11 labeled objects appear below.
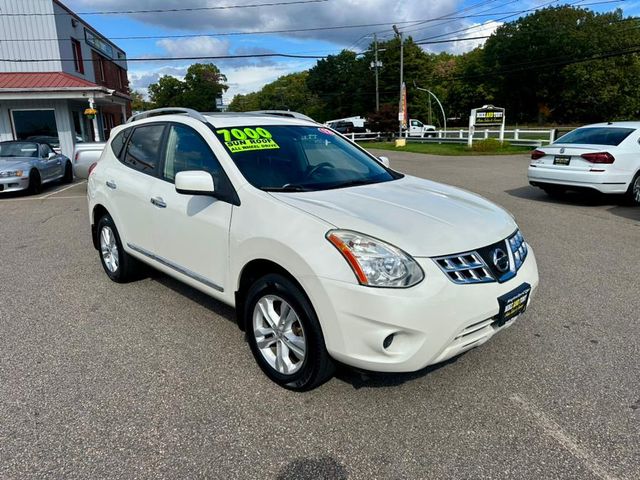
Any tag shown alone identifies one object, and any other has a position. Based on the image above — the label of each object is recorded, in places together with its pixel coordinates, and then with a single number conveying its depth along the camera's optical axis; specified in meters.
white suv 2.59
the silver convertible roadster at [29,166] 11.88
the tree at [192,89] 85.44
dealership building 20.12
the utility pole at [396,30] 39.16
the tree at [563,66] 63.75
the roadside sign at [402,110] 36.11
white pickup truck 39.80
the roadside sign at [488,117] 26.72
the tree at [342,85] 85.69
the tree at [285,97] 106.88
